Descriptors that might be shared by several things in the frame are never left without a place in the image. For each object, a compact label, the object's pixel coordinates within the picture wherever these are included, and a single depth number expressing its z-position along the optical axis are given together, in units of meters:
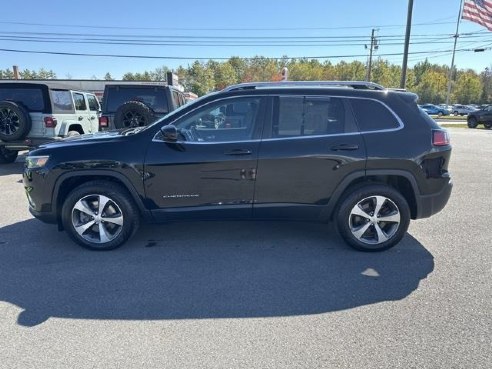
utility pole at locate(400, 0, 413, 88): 14.33
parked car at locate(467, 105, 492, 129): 23.64
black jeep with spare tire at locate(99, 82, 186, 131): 8.41
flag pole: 45.28
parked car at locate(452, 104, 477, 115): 52.14
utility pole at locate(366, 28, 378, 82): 49.62
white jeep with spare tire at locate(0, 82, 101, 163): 7.93
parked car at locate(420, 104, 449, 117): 50.56
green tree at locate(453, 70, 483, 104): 78.56
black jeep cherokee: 3.75
